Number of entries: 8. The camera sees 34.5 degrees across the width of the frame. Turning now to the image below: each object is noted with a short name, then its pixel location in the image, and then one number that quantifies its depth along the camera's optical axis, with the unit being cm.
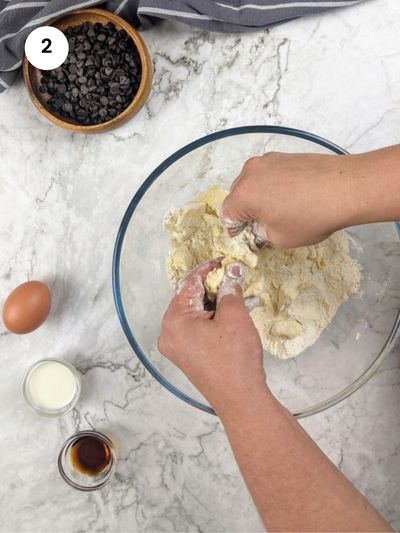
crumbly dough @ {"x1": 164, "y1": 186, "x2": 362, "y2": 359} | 113
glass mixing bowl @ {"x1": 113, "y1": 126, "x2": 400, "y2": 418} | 118
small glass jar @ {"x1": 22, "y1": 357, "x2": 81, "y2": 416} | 129
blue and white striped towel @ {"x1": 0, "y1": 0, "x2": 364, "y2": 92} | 128
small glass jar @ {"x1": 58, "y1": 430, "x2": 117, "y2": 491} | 127
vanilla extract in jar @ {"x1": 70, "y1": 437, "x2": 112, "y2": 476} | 129
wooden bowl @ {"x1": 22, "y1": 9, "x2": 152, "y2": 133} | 127
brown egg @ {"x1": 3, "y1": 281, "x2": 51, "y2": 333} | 125
